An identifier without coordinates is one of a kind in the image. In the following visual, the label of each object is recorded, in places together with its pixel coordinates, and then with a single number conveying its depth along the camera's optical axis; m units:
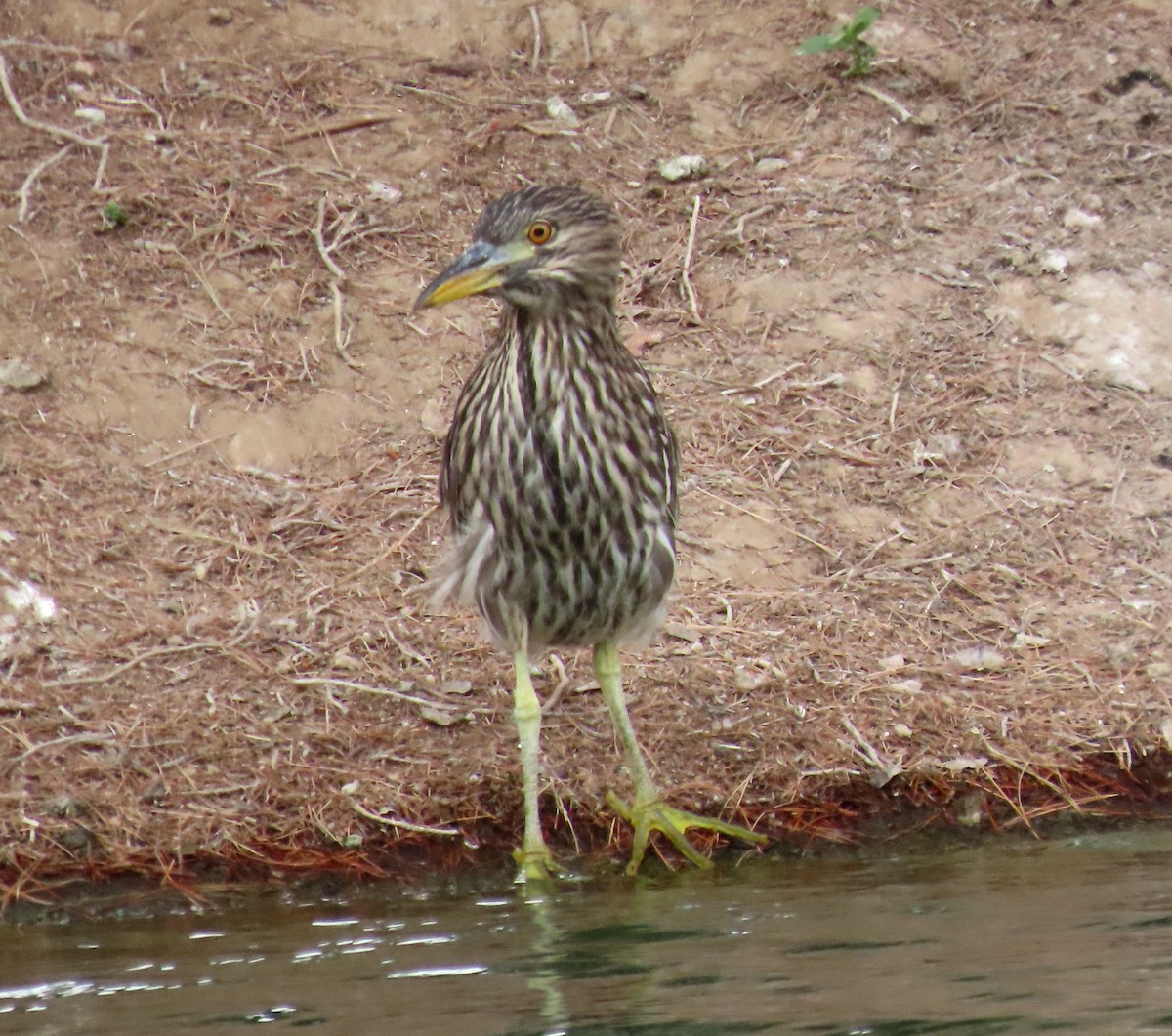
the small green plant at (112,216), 15.11
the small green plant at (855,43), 16.80
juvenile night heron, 9.75
